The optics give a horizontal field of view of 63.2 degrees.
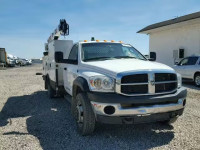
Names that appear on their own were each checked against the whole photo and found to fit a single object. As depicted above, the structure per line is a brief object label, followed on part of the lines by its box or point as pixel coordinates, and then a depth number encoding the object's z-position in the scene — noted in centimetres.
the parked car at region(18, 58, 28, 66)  3091
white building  1271
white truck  283
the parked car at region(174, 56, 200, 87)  848
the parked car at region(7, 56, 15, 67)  2567
